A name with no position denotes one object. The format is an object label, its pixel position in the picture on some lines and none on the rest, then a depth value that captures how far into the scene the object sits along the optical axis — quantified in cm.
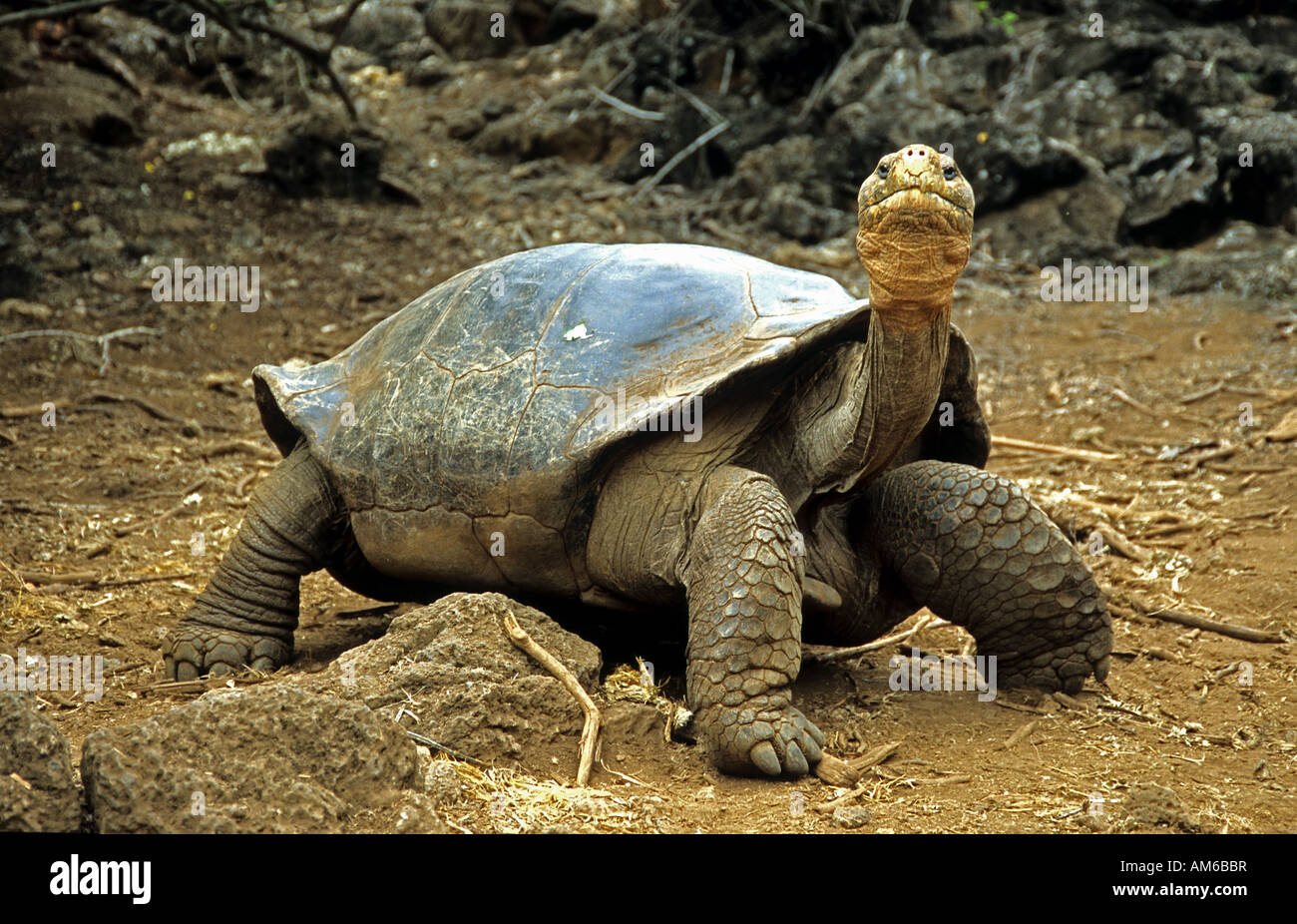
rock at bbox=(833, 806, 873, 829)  289
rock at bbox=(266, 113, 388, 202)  1177
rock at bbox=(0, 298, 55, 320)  905
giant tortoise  343
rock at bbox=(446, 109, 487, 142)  1384
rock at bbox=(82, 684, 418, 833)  238
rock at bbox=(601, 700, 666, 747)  347
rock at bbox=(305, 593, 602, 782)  324
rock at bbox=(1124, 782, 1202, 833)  287
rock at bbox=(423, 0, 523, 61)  1563
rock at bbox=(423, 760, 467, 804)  284
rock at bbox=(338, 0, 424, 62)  1622
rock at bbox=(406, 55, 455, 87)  1538
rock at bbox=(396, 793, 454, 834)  260
